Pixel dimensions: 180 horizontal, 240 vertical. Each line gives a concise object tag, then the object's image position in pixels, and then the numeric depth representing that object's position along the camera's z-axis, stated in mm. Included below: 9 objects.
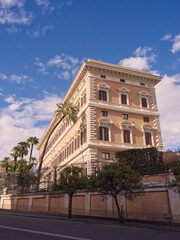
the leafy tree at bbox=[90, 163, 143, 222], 16031
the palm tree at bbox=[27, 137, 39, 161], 51525
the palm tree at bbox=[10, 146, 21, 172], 43156
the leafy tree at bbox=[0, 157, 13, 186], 39809
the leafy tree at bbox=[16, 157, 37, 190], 28459
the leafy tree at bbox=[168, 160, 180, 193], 14083
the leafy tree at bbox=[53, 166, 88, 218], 19062
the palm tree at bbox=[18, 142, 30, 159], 48994
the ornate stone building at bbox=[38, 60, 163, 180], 30703
